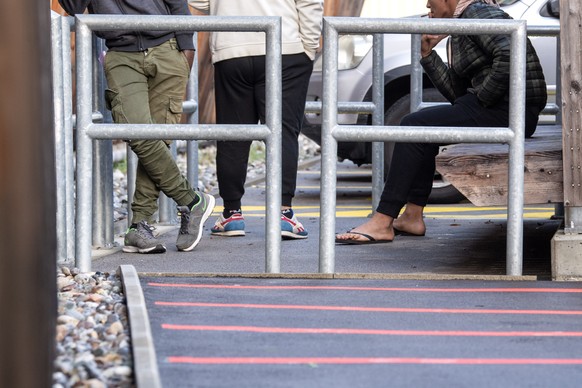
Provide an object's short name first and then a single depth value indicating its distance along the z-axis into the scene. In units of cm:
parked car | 1473
